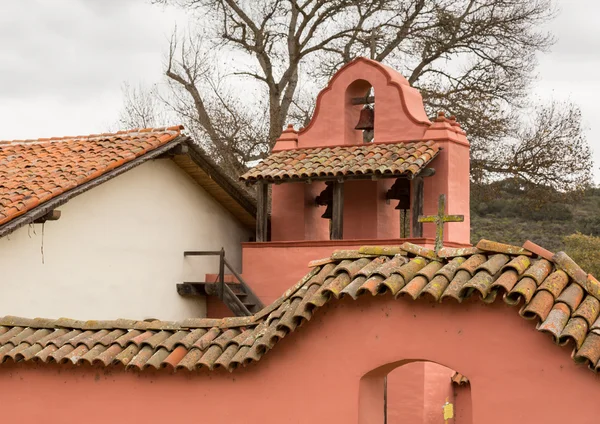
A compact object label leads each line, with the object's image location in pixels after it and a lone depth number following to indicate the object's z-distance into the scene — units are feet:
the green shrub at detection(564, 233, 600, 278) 97.30
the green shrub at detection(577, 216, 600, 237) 125.90
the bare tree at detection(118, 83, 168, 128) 96.99
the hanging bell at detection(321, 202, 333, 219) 57.86
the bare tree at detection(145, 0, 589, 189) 77.25
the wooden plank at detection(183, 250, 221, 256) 54.49
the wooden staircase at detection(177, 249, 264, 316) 53.26
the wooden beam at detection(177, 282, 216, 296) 54.65
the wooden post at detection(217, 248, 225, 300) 53.57
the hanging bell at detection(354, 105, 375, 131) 56.13
